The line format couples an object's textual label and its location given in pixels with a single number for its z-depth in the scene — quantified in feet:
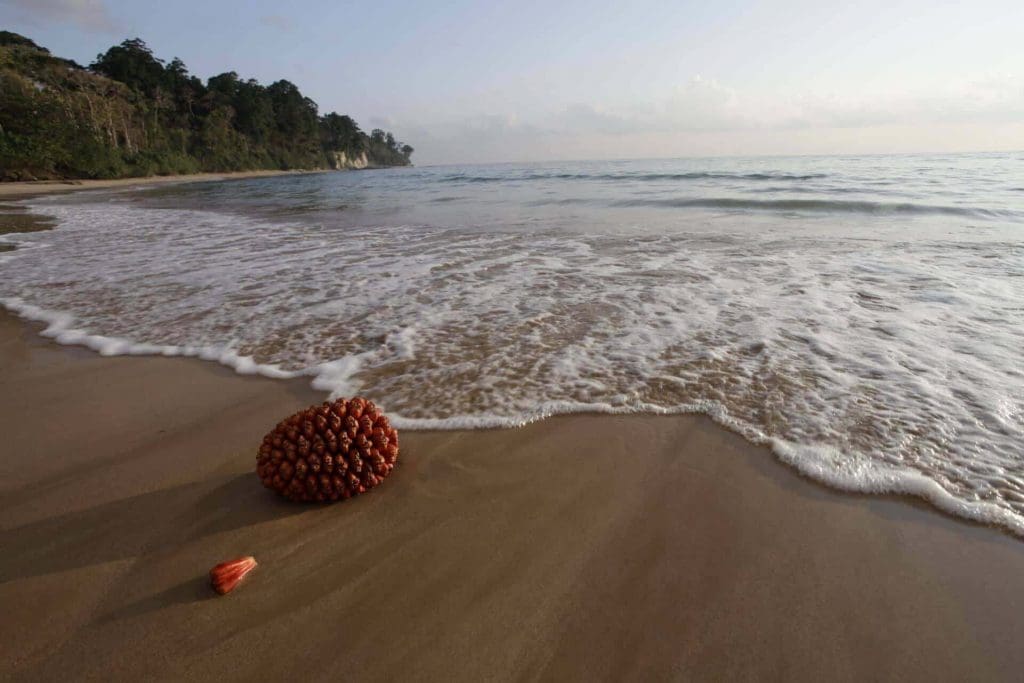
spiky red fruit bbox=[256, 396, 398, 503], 6.33
